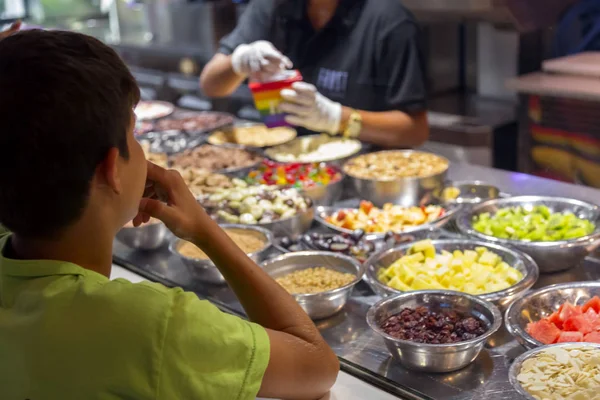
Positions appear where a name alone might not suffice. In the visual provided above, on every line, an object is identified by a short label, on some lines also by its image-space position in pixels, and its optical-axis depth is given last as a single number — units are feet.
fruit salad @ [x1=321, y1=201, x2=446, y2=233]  6.99
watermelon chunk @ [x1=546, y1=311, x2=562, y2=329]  4.94
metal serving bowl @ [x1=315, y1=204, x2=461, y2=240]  6.73
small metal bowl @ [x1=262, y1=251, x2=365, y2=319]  5.47
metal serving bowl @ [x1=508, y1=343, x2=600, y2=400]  4.09
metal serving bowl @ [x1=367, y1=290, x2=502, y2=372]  4.63
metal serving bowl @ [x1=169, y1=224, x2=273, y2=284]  6.27
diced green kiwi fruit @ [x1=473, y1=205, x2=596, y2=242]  6.31
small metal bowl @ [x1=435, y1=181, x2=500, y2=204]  7.70
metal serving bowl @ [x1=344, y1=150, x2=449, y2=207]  7.65
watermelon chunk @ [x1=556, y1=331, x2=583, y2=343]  4.70
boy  3.34
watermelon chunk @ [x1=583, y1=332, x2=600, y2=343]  4.69
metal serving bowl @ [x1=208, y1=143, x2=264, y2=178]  8.78
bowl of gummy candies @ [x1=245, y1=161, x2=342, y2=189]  8.13
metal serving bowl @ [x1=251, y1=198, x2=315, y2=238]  7.09
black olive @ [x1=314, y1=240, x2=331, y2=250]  6.48
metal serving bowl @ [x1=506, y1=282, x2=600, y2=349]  5.13
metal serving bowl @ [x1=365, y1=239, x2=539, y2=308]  5.34
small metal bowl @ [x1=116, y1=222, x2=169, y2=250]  7.13
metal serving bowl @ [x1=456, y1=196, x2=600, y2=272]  5.92
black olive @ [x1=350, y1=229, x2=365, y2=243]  6.57
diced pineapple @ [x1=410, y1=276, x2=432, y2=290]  5.59
